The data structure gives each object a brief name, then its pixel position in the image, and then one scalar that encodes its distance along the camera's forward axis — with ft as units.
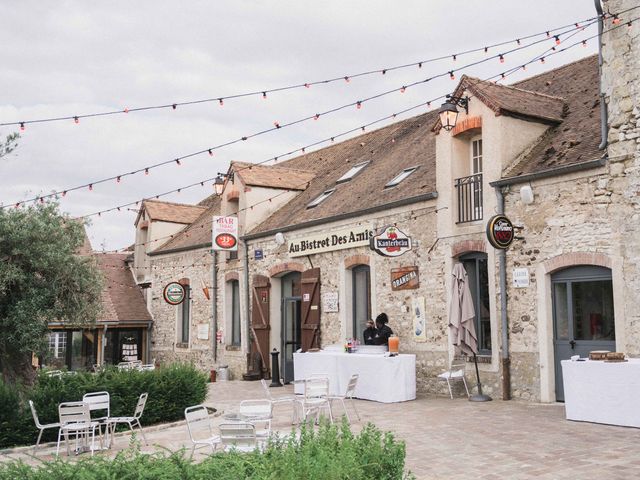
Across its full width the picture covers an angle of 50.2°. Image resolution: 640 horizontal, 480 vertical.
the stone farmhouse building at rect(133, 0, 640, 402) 31.63
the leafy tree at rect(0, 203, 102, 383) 32.24
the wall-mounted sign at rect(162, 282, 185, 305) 61.05
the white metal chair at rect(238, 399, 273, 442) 24.34
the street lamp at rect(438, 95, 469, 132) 38.01
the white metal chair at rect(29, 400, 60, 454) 25.50
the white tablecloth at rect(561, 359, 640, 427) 26.99
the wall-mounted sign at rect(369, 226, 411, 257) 39.32
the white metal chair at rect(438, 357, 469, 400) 36.94
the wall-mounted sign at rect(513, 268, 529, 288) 34.42
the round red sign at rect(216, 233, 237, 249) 55.93
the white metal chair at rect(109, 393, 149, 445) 26.14
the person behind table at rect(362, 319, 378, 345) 40.86
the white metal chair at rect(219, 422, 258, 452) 18.58
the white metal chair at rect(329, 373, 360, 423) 29.50
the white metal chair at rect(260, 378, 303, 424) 29.46
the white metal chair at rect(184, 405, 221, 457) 21.07
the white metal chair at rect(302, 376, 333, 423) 28.73
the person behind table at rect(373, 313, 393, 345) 40.52
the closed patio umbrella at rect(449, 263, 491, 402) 35.70
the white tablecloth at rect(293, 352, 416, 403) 36.88
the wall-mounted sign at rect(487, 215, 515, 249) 33.47
